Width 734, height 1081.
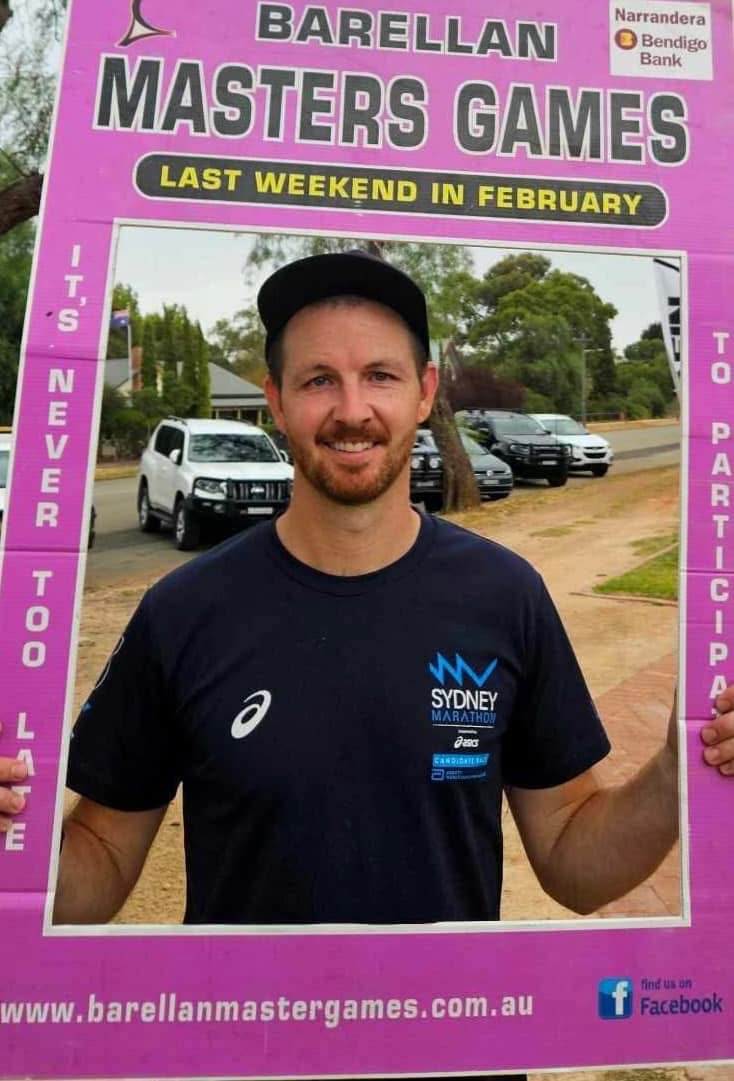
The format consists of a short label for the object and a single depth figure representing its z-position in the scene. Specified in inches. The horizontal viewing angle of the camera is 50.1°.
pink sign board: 46.9
